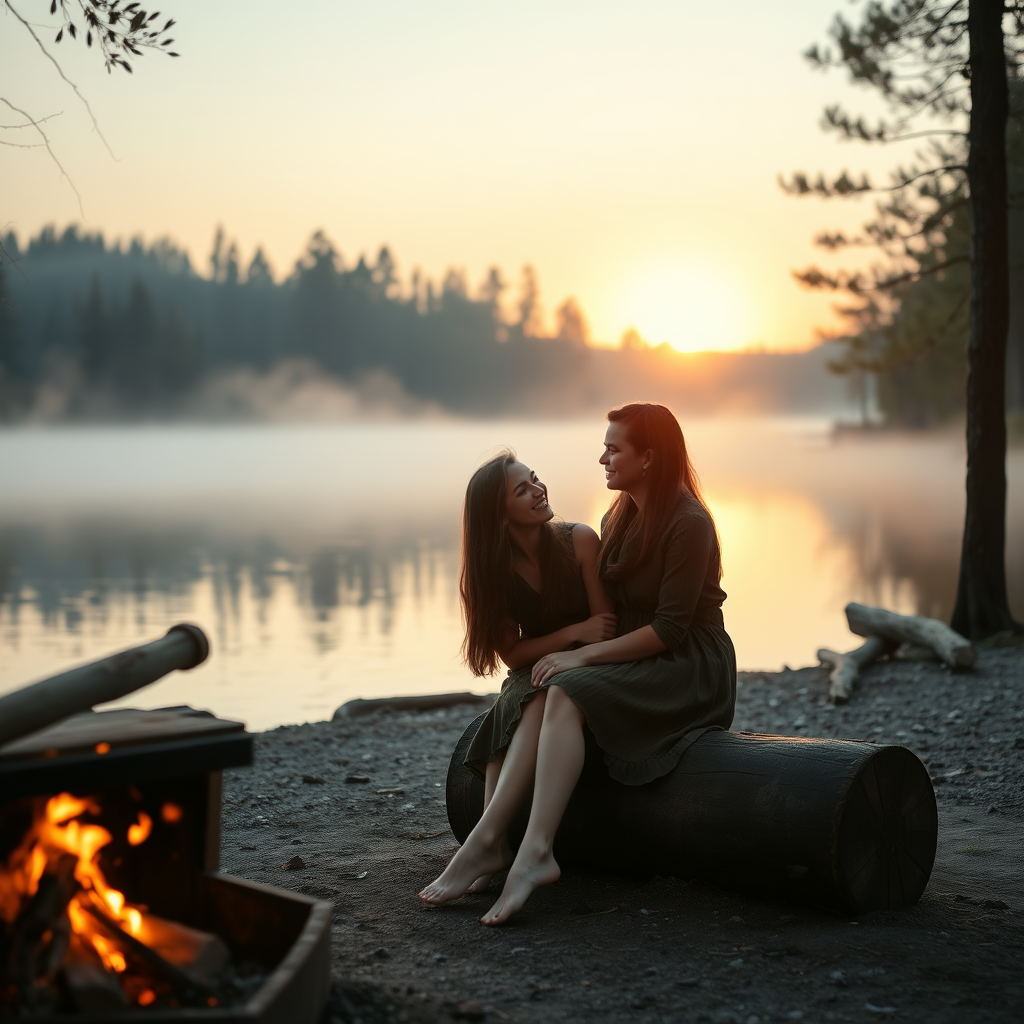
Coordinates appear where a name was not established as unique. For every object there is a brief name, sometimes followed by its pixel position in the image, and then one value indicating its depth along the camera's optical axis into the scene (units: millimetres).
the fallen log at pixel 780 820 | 4102
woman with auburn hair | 4316
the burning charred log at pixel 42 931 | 2850
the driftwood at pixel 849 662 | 8555
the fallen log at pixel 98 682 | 2877
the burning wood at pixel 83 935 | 2842
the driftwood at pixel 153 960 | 3002
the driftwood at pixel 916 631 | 8789
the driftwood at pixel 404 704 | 8773
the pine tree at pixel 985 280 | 9930
